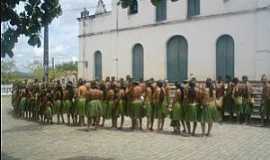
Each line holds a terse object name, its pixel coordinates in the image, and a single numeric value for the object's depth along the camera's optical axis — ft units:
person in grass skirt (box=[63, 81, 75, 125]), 39.96
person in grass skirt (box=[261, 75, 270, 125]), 37.47
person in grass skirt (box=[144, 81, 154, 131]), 35.33
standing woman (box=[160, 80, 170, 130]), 35.25
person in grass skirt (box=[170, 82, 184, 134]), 33.23
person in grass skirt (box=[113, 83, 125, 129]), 36.67
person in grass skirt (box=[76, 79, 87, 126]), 37.33
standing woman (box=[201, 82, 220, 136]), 32.04
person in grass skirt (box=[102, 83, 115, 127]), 36.91
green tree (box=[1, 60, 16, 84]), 137.94
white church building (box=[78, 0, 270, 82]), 53.29
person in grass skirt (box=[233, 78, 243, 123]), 39.22
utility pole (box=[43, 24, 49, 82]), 60.14
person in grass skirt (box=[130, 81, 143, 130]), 35.53
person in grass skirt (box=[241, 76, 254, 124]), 39.01
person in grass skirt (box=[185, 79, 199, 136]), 32.50
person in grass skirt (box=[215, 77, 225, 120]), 40.37
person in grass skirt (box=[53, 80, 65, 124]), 40.79
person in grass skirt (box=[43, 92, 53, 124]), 41.84
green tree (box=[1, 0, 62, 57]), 21.02
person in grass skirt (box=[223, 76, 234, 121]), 39.99
